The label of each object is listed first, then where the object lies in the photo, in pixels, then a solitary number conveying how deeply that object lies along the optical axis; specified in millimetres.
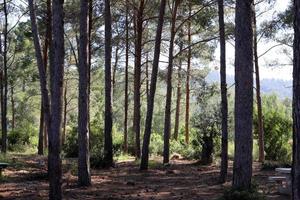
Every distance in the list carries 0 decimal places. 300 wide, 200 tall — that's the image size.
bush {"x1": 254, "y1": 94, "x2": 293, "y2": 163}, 25750
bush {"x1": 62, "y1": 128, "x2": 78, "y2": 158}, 20986
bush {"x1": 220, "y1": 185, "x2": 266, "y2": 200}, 8414
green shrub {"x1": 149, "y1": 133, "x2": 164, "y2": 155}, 24703
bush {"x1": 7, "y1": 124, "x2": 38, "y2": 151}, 30866
